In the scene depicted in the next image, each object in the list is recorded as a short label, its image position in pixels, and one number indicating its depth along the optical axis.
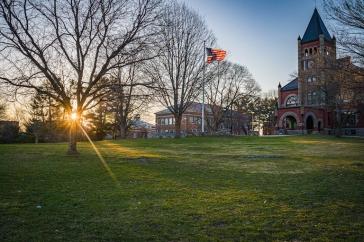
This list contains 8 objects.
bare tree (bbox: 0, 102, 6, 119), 50.72
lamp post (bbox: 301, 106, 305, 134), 59.02
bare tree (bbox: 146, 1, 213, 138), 36.22
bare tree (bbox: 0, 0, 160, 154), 16.22
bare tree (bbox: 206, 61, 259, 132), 57.24
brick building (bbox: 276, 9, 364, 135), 59.84
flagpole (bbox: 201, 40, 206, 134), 36.91
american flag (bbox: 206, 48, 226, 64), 34.44
